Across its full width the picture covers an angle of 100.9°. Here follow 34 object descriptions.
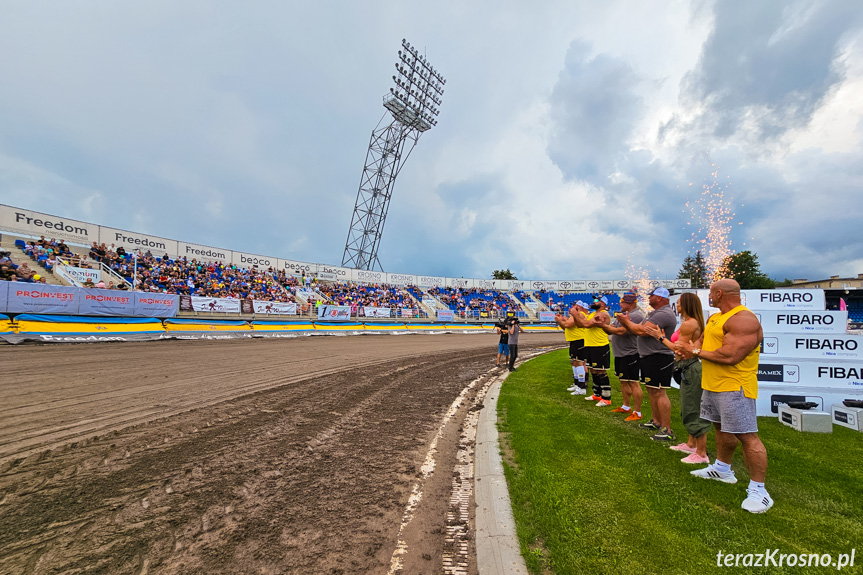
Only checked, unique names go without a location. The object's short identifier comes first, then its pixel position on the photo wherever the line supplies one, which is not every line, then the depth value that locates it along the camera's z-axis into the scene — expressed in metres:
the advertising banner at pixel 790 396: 6.67
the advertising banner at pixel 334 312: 30.03
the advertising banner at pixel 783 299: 7.52
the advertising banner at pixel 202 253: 31.58
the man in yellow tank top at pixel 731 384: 3.26
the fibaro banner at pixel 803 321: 7.00
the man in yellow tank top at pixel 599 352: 7.29
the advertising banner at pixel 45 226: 21.97
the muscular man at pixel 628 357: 6.21
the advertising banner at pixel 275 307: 25.62
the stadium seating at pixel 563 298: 59.29
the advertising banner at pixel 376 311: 33.95
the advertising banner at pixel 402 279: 49.72
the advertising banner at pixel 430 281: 53.59
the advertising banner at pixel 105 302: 16.33
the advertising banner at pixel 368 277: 45.53
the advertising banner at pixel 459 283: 56.72
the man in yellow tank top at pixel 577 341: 8.21
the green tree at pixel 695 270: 78.69
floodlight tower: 41.97
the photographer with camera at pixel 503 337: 12.57
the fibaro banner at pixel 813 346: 6.79
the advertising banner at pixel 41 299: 14.26
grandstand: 21.19
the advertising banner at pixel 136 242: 27.06
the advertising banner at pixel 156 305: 18.37
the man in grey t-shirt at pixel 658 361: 5.27
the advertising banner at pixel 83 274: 19.72
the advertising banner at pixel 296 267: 39.09
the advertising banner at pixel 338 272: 42.26
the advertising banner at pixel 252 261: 35.34
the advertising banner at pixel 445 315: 42.53
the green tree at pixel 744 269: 56.84
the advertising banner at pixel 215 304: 21.98
